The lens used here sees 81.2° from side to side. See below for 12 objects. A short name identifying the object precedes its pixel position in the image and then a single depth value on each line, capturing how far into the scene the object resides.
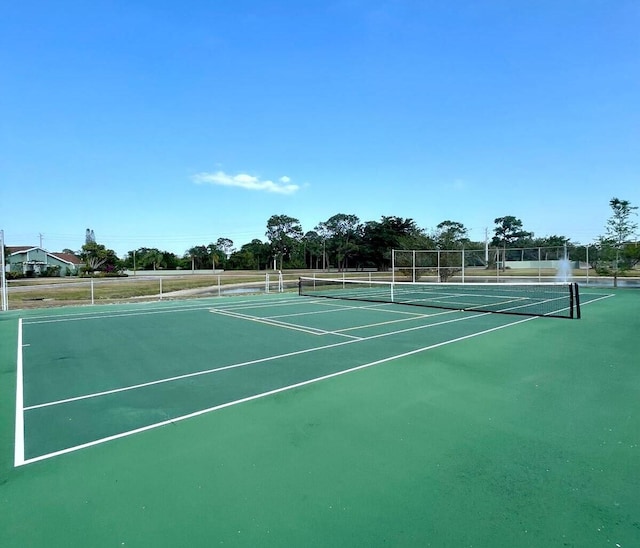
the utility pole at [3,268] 14.09
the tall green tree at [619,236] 21.80
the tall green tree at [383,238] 67.44
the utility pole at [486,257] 27.64
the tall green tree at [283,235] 80.88
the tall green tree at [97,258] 57.09
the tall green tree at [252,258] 81.31
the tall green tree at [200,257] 80.06
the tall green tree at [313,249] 78.88
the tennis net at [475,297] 13.48
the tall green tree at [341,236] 73.88
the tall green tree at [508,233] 85.87
